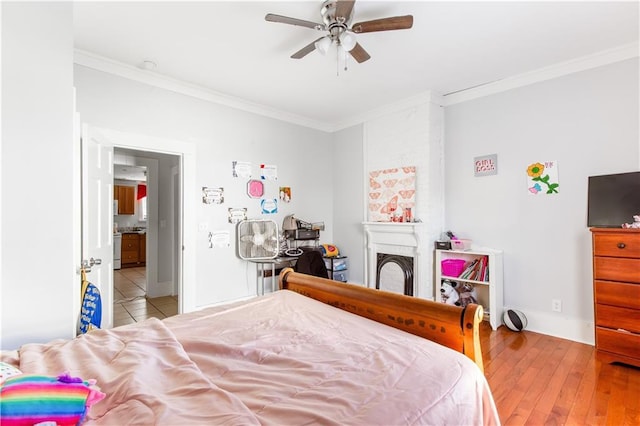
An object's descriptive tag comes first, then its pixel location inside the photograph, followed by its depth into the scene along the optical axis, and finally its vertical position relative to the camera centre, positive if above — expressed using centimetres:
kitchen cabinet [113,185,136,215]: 770 +43
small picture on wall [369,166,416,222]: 374 +25
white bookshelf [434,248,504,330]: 311 -76
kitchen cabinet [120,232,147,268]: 729 -85
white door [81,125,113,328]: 224 +1
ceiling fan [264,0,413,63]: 189 +124
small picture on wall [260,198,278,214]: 395 +12
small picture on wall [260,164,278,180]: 396 +56
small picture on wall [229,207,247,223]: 365 +0
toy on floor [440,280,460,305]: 344 -92
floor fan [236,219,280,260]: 369 -32
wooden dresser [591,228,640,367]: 225 -63
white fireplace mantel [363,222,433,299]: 360 -40
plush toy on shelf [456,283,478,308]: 340 -93
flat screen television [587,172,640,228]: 246 +11
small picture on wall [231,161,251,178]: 371 +57
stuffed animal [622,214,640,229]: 232 -10
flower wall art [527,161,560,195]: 293 +34
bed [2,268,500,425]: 86 -55
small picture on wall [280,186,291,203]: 415 +27
